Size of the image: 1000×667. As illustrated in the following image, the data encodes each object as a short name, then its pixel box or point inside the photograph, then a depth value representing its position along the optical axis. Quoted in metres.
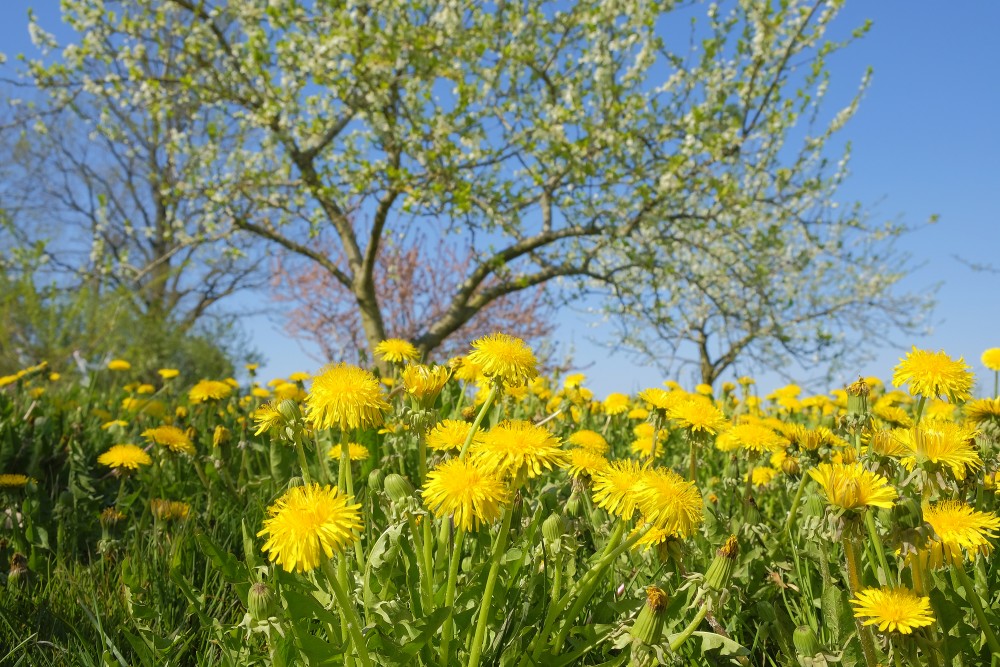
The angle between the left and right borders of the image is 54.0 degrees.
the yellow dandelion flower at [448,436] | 0.50
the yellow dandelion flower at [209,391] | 0.89
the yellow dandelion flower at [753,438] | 0.64
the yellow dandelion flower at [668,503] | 0.41
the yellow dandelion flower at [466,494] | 0.40
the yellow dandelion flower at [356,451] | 0.61
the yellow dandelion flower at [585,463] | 0.49
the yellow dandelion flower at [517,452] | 0.41
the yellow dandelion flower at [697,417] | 0.54
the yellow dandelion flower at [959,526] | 0.44
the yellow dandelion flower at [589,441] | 0.62
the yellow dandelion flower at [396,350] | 0.62
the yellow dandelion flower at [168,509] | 0.66
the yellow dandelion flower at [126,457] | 0.71
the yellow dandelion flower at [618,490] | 0.42
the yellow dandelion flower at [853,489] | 0.41
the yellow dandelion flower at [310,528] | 0.38
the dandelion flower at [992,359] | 0.73
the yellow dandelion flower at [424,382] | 0.49
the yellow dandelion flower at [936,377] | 0.53
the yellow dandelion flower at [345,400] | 0.45
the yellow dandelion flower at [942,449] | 0.46
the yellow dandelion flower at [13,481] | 0.72
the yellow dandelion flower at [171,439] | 0.72
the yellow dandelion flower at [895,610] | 0.41
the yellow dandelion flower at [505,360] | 0.47
